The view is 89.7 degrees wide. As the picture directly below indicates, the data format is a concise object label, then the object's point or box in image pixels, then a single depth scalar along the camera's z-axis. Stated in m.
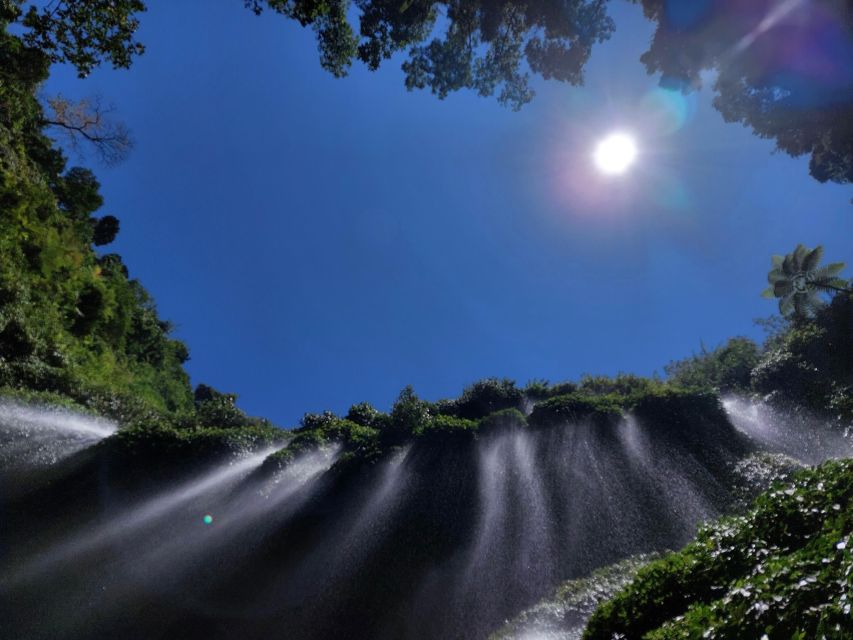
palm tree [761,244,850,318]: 28.66
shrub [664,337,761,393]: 27.98
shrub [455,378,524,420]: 24.30
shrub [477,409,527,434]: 18.47
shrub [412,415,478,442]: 17.73
